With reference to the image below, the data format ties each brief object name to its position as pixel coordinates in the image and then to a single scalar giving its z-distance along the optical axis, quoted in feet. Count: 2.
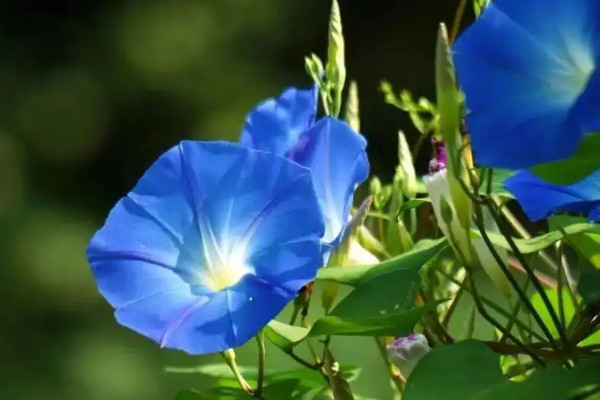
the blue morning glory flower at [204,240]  5.04
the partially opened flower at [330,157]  5.16
